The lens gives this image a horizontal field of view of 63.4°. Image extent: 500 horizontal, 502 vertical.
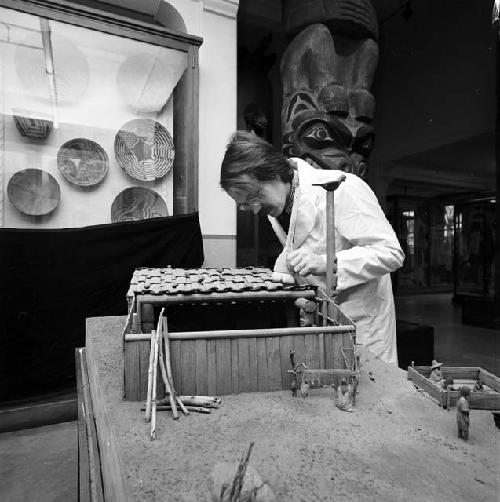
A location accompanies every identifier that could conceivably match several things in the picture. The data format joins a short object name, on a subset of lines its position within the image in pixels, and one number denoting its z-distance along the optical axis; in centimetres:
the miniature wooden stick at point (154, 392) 105
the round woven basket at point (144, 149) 392
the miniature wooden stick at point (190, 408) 120
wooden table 82
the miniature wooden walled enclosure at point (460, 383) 110
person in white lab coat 186
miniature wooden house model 132
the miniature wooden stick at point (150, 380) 114
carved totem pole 423
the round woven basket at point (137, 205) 390
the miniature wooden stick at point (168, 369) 120
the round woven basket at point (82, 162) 369
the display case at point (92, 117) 347
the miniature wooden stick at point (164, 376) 117
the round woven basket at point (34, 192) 349
